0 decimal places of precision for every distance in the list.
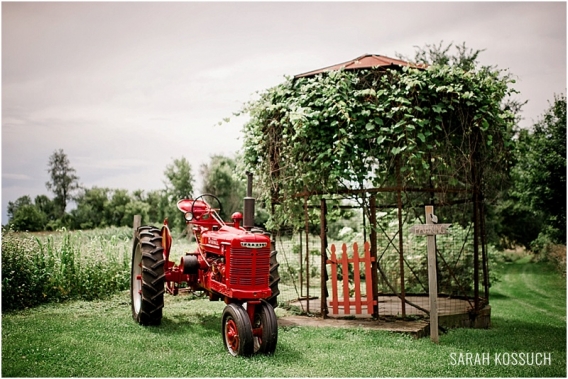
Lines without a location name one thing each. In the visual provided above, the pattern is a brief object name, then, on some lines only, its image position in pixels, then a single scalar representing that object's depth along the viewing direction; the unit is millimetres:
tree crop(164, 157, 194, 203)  32688
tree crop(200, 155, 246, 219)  31875
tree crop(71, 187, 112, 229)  28844
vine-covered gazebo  7289
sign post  6641
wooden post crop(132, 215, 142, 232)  9316
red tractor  5641
